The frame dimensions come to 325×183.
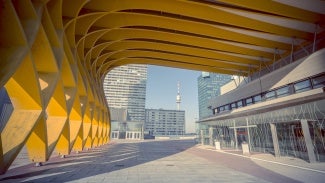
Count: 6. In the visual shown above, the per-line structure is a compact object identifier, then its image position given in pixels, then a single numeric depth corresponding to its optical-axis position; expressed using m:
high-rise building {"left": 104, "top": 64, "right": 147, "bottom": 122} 139.75
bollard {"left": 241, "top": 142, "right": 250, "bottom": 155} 20.06
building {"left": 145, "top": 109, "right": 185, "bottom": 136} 161.00
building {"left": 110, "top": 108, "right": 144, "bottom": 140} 71.50
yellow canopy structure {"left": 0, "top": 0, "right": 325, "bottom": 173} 8.66
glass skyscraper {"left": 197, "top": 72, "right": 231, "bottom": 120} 152.40
